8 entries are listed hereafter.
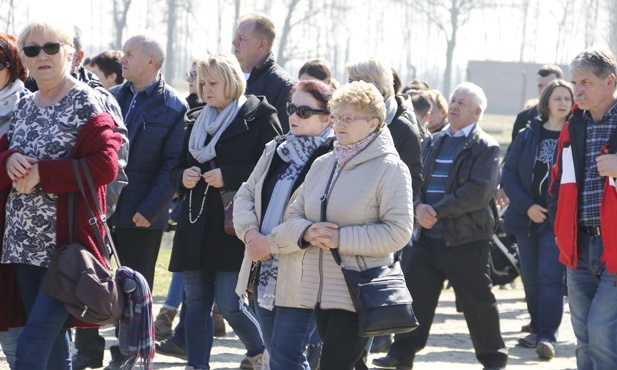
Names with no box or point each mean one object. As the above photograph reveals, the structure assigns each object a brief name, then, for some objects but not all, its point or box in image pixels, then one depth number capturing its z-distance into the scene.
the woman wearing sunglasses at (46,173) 9.63
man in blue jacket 13.38
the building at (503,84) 105.25
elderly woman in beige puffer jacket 9.73
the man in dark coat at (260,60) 14.62
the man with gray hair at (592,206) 10.63
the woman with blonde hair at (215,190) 12.39
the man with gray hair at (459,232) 14.22
